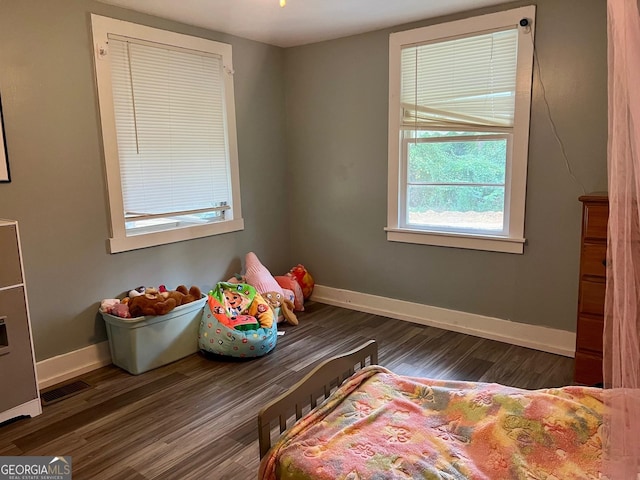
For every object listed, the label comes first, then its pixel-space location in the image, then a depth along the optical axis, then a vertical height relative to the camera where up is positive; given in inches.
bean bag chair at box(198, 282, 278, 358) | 123.6 -40.2
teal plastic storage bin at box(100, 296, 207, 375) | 116.2 -41.1
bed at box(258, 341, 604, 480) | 52.3 -32.3
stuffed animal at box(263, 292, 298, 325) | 147.1 -41.5
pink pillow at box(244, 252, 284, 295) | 150.3 -33.2
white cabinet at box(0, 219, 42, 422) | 93.6 -31.1
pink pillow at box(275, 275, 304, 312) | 162.7 -40.0
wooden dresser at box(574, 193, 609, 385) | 97.1 -27.0
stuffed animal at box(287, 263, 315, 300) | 170.7 -38.2
